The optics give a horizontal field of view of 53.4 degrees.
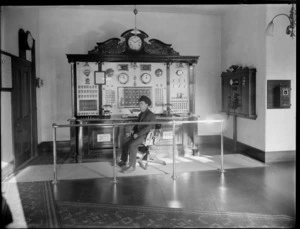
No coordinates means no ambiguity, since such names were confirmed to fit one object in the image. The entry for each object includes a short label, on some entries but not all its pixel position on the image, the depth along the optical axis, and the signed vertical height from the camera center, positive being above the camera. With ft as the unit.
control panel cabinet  21.18 +1.47
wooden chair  17.88 -2.91
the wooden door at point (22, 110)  17.97 -0.39
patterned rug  10.30 -4.17
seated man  17.54 -2.07
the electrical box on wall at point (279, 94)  18.90 +0.47
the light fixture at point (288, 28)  16.71 +4.16
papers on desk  21.82 -0.98
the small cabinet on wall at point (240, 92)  20.59 +0.70
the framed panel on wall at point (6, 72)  15.85 +1.74
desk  20.81 -2.49
